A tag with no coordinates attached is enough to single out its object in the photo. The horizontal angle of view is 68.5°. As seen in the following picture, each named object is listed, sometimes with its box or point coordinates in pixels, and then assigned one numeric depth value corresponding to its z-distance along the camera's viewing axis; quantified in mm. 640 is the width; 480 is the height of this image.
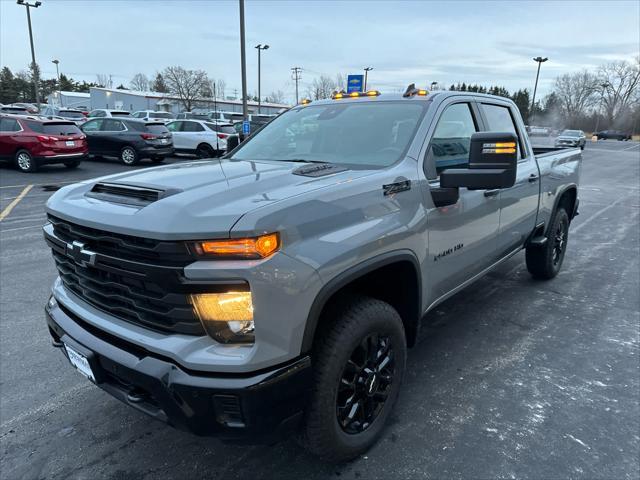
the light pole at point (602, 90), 85500
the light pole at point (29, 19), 30594
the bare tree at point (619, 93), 85456
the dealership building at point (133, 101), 69325
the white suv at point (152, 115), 31519
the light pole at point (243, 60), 18159
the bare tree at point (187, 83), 58062
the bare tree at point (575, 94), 88712
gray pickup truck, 1819
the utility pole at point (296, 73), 71850
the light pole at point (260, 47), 40306
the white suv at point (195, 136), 18609
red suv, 13719
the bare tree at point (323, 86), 75600
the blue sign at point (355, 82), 15406
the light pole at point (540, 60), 47906
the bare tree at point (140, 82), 107438
